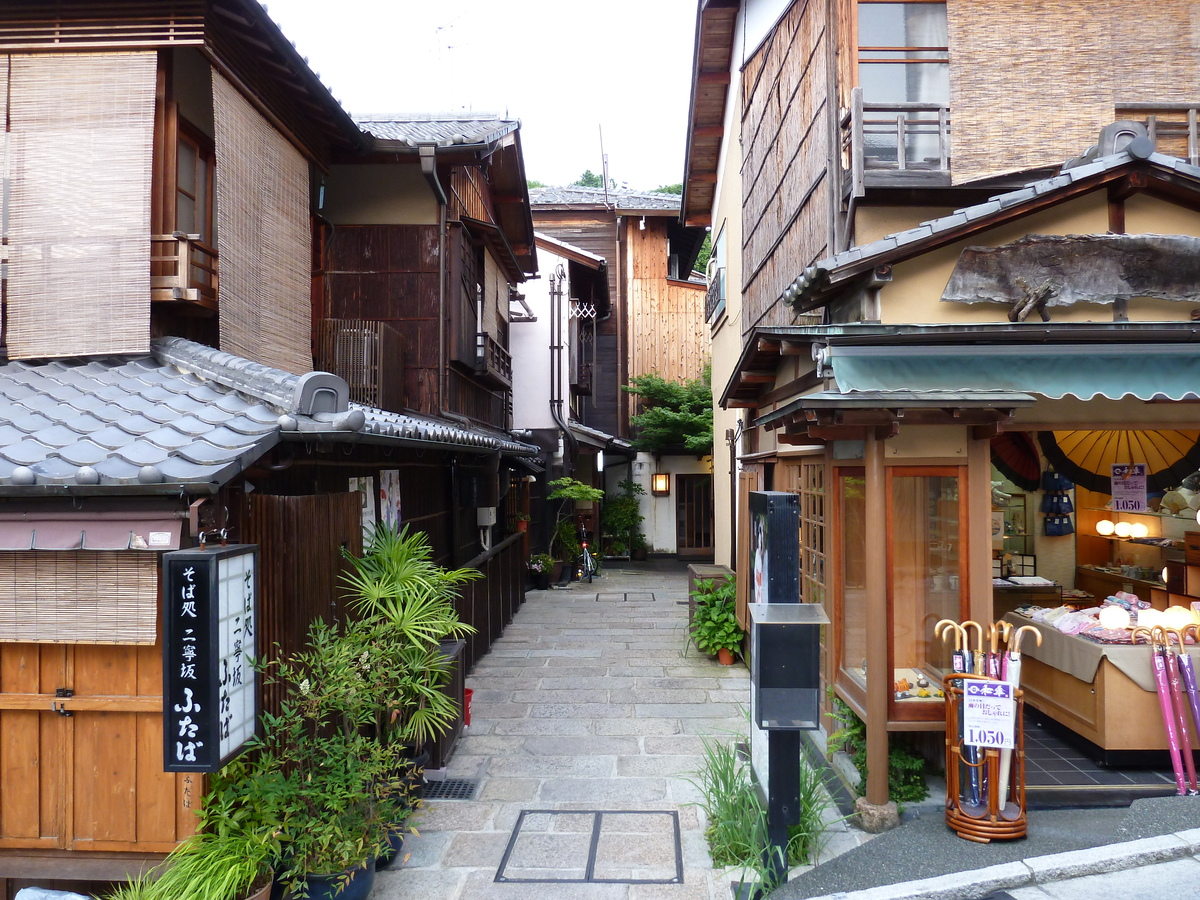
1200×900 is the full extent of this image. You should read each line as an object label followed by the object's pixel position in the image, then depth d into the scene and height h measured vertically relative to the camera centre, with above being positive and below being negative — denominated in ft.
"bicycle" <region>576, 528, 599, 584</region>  65.10 -8.62
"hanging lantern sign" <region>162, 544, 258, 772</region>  13.43 -3.50
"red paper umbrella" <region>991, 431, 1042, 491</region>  33.53 +0.32
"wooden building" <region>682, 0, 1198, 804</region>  19.88 +5.65
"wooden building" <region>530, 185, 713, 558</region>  81.20 +18.62
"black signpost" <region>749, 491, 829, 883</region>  16.40 -5.16
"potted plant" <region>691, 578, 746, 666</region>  36.47 -7.79
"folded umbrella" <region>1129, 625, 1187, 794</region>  19.52 -6.55
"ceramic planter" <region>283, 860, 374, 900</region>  15.42 -8.93
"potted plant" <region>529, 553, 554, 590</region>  61.77 -8.57
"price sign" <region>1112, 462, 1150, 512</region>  31.55 -1.02
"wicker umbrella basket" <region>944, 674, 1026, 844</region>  17.66 -7.98
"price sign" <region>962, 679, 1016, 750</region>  17.33 -6.00
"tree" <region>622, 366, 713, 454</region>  69.97 +5.09
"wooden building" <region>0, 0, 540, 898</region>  14.97 +2.05
